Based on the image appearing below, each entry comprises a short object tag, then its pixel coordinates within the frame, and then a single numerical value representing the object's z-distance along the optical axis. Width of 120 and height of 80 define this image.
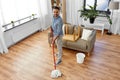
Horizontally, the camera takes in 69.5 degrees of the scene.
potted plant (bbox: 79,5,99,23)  3.20
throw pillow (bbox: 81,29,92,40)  2.49
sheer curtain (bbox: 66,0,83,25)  3.65
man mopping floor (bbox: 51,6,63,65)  1.90
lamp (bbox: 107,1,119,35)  2.90
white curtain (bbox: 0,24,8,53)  2.49
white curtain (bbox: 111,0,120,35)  3.17
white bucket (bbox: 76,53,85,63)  2.25
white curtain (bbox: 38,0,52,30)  3.40
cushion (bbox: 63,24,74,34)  2.71
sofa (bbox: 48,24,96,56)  2.38
